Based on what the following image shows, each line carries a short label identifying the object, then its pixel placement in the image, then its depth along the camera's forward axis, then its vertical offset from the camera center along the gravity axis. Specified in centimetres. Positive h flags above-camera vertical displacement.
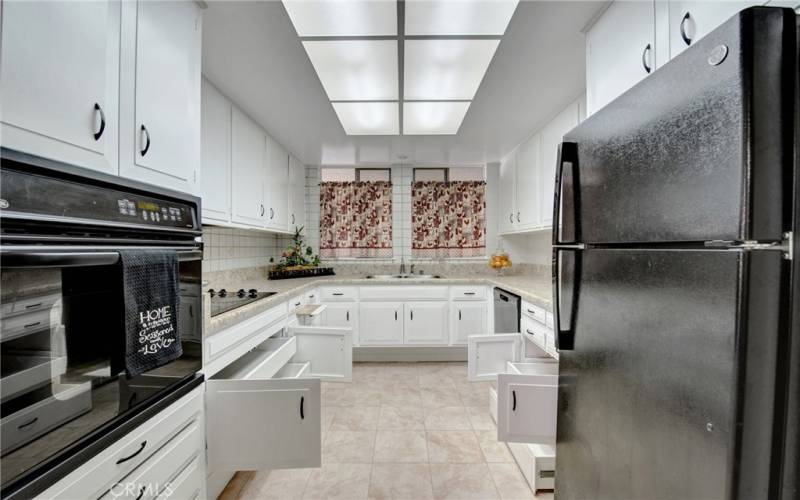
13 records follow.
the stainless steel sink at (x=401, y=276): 371 -38
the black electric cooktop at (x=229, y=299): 160 -33
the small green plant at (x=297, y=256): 348 -15
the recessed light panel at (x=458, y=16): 124 +94
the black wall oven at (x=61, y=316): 61 -17
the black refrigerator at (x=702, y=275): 47 -5
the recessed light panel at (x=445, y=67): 149 +94
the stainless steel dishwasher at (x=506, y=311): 246 -55
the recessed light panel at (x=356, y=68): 150 +93
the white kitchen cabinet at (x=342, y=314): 326 -72
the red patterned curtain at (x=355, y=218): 390 +33
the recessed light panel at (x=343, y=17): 124 +93
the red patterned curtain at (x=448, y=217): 388 +35
